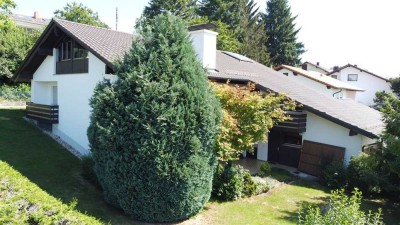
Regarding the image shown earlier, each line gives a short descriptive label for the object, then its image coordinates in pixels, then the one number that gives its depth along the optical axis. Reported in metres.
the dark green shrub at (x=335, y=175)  15.05
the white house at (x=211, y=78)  15.54
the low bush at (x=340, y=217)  5.72
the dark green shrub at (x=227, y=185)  12.34
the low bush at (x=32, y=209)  7.37
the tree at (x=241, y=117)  11.70
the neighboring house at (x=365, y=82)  45.72
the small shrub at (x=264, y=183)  13.60
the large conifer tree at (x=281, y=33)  53.12
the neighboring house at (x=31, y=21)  55.81
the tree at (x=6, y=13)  20.78
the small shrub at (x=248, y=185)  13.10
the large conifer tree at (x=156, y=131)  9.18
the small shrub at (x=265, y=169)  15.74
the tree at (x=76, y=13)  40.56
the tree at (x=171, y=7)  47.44
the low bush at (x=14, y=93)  28.62
